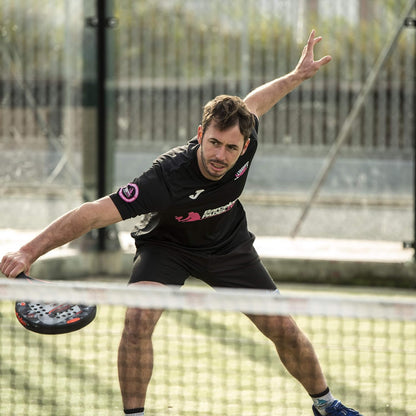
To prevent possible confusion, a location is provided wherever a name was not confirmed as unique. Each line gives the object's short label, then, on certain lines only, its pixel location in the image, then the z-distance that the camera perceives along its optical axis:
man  7.81
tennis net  6.70
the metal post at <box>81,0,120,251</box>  17.27
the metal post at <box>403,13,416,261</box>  16.50
